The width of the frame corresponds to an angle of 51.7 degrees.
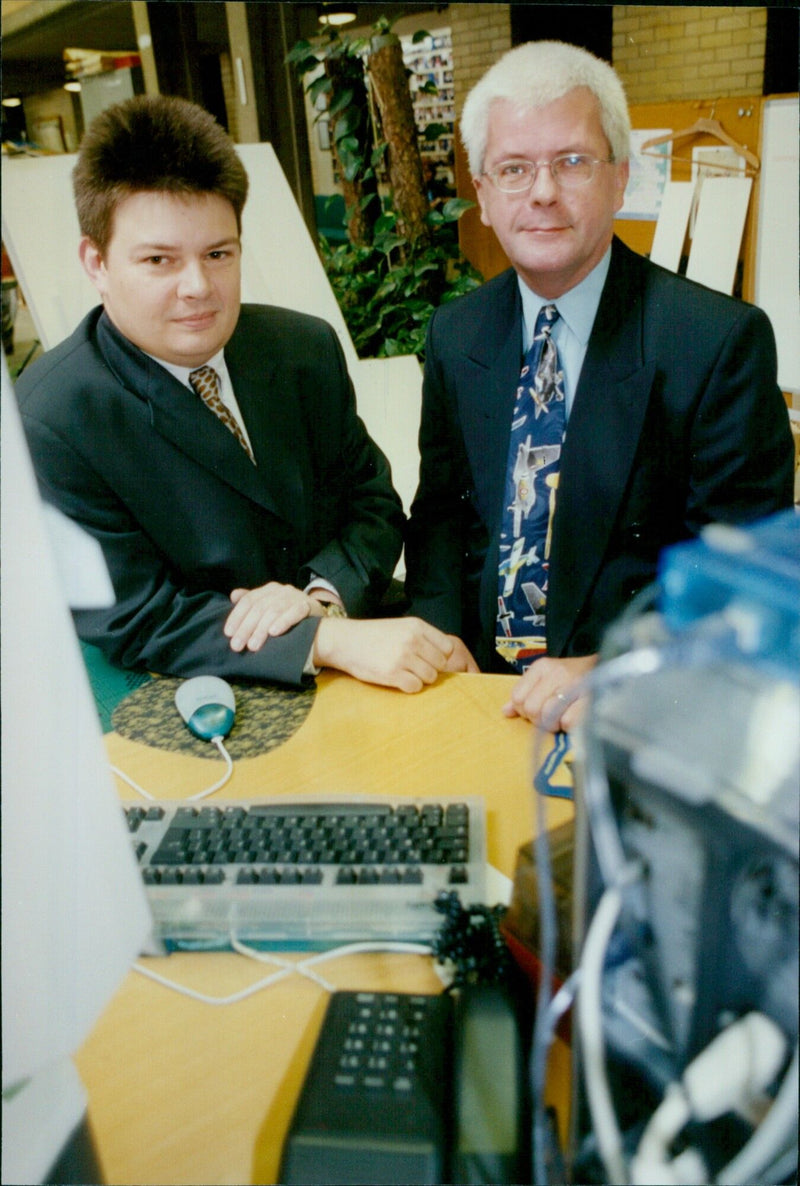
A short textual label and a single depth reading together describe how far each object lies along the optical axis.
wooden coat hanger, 1.04
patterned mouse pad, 0.83
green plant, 0.92
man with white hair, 0.77
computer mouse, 0.82
